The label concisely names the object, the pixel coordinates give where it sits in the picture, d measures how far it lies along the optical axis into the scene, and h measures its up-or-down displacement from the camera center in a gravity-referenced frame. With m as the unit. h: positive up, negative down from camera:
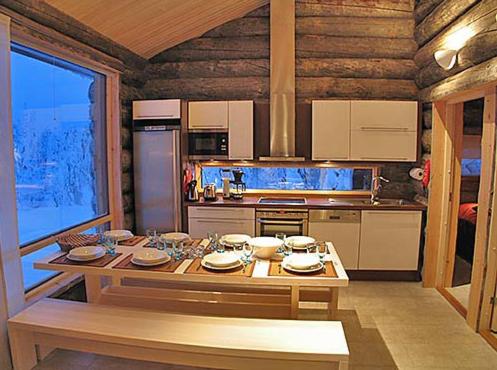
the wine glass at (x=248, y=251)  2.56 -0.70
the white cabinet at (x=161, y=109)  4.33 +0.59
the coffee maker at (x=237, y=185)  4.67 -0.35
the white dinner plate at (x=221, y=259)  2.40 -0.69
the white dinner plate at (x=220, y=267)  2.38 -0.72
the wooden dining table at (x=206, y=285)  2.28 -1.10
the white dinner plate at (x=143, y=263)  2.44 -0.72
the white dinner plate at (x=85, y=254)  2.54 -0.69
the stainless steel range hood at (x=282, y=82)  4.45 +0.96
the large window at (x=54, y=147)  2.90 +0.09
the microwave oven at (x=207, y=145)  4.50 +0.17
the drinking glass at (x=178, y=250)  2.62 -0.69
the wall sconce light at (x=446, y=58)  3.29 +0.96
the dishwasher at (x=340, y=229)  4.18 -0.81
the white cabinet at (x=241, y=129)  4.43 +0.36
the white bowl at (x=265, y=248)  2.57 -0.64
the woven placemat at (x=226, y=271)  2.32 -0.74
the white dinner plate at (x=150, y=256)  2.45 -0.69
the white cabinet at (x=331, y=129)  4.31 +0.37
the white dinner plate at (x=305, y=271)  2.32 -0.72
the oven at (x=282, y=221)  4.23 -0.74
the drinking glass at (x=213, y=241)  2.82 -0.67
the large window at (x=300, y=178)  4.82 -0.26
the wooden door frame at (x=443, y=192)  3.85 -0.34
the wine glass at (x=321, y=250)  2.59 -0.69
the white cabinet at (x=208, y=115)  4.46 +0.54
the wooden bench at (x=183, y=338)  2.09 -1.10
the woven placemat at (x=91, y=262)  2.49 -0.74
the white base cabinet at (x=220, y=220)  4.32 -0.76
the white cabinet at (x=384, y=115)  4.27 +0.54
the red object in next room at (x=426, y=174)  4.04 -0.16
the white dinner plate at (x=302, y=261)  2.34 -0.69
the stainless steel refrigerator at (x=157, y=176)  4.32 -0.23
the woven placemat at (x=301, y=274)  2.30 -0.73
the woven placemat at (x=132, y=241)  2.96 -0.71
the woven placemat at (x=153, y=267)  2.40 -0.74
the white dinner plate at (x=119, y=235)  3.04 -0.67
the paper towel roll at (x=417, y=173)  4.24 -0.15
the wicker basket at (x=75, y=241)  2.79 -0.68
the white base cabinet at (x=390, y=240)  4.14 -0.93
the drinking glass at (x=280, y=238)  2.71 -0.64
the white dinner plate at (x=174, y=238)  2.93 -0.67
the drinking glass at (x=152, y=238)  2.90 -0.67
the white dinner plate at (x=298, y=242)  2.75 -0.65
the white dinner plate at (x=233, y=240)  2.83 -0.65
